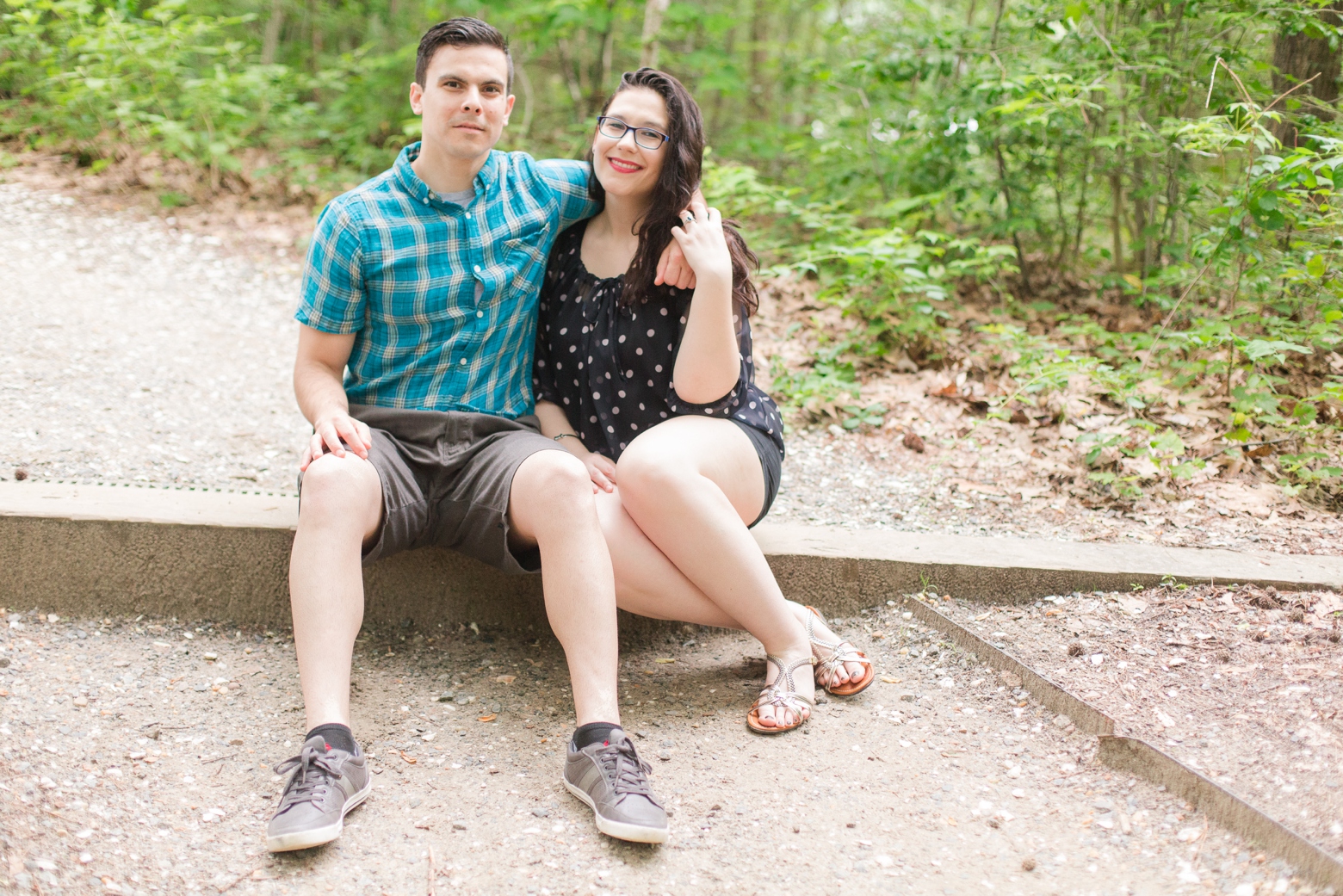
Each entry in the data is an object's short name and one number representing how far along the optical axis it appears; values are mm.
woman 2059
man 1849
